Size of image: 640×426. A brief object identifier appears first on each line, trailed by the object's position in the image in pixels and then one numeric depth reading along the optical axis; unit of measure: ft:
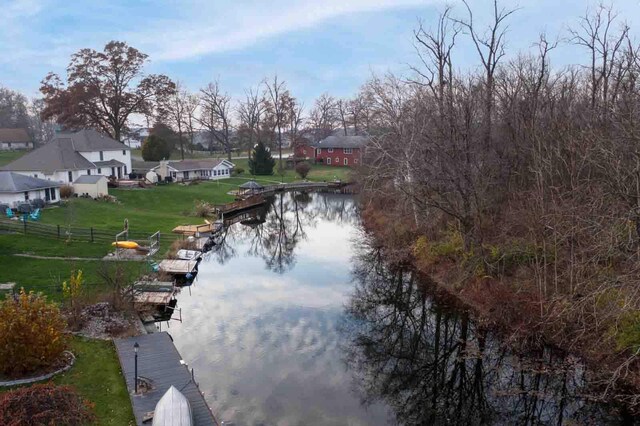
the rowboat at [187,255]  102.27
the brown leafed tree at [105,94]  197.88
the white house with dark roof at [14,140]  298.56
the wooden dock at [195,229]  124.98
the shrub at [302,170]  261.44
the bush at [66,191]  145.89
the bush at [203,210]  154.61
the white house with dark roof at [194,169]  214.90
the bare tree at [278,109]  300.61
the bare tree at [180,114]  290.11
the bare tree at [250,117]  307.17
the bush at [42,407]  37.55
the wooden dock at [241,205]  168.80
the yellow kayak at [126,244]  98.87
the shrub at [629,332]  49.77
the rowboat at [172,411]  41.22
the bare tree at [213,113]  302.25
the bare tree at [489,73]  87.19
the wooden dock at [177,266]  94.48
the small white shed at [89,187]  152.05
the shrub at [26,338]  48.96
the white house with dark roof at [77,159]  156.66
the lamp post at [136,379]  48.49
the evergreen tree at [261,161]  259.60
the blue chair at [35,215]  116.78
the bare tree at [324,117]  382.01
